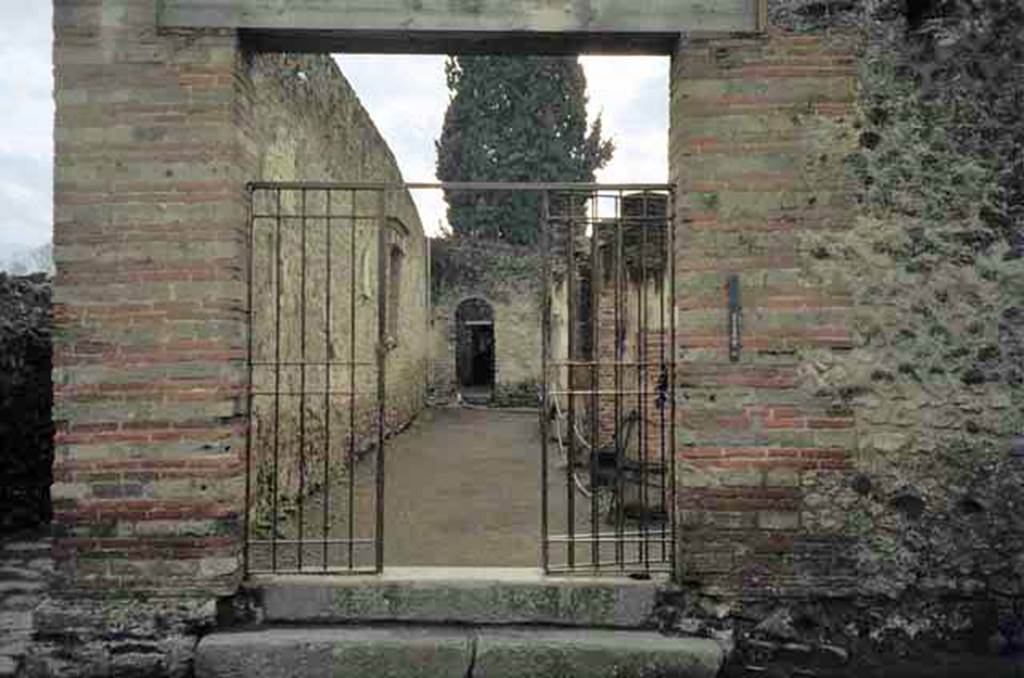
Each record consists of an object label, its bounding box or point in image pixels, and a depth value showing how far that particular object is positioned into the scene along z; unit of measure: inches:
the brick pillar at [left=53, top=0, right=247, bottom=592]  167.9
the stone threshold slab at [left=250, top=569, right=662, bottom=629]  173.6
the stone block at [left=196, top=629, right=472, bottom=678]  163.6
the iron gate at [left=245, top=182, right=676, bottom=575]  184.7
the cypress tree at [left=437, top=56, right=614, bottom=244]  1062.4
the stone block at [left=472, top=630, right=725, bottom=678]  164.9
